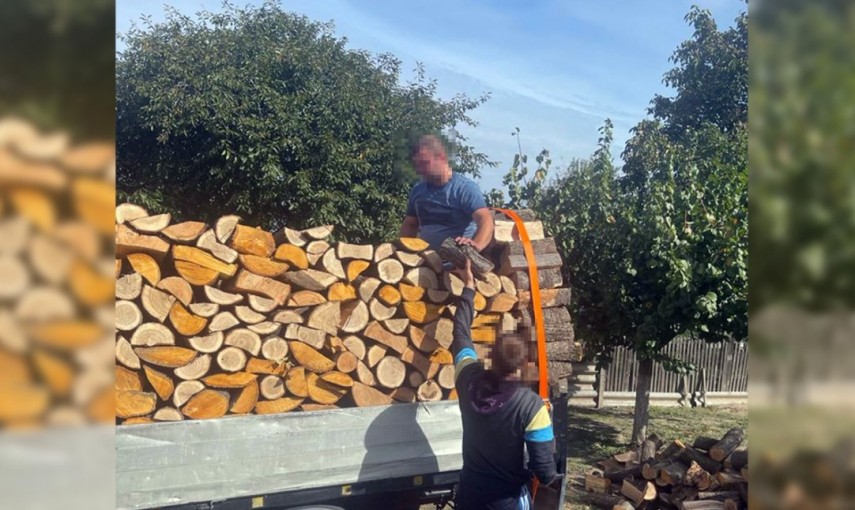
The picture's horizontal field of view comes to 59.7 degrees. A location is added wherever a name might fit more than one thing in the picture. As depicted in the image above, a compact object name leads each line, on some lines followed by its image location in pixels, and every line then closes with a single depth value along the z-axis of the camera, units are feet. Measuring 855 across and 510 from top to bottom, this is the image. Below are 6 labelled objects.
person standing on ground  10.47
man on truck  13.80
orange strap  13.15
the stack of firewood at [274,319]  11.08
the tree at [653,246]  25.07
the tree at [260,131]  29.71
